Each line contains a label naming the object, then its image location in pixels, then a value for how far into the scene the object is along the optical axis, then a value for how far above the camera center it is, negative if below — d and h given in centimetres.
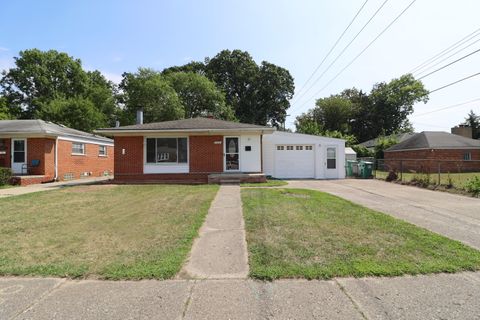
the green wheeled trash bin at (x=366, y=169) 1991 -40
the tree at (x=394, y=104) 5194 +1044
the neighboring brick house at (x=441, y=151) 2734 +114
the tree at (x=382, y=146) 3509 +204
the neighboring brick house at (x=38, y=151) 1603 +83
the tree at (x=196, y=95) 3762 +890
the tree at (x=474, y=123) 4800 +658
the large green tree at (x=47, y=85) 3897 +1096
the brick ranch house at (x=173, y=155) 1562 +52
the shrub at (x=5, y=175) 1419 -45
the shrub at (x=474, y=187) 1116 -94
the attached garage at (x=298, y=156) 1867 +49
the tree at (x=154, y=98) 3328 +765
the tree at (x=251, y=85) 4522 +1223
